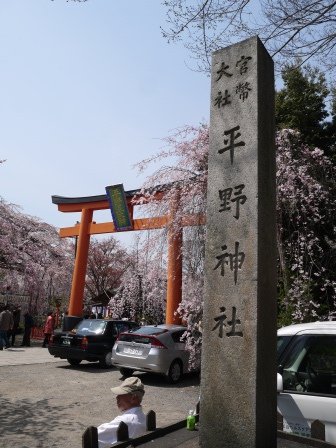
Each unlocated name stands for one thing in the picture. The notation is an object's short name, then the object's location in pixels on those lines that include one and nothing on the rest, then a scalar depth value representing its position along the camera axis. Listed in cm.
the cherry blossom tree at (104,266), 3650
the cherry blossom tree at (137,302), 2216
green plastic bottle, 389
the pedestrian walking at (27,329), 1781
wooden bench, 308
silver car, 1030
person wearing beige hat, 341
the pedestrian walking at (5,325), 1574
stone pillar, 329
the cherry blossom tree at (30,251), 1933
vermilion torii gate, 1441
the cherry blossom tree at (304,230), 878
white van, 364
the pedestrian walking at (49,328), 1745
